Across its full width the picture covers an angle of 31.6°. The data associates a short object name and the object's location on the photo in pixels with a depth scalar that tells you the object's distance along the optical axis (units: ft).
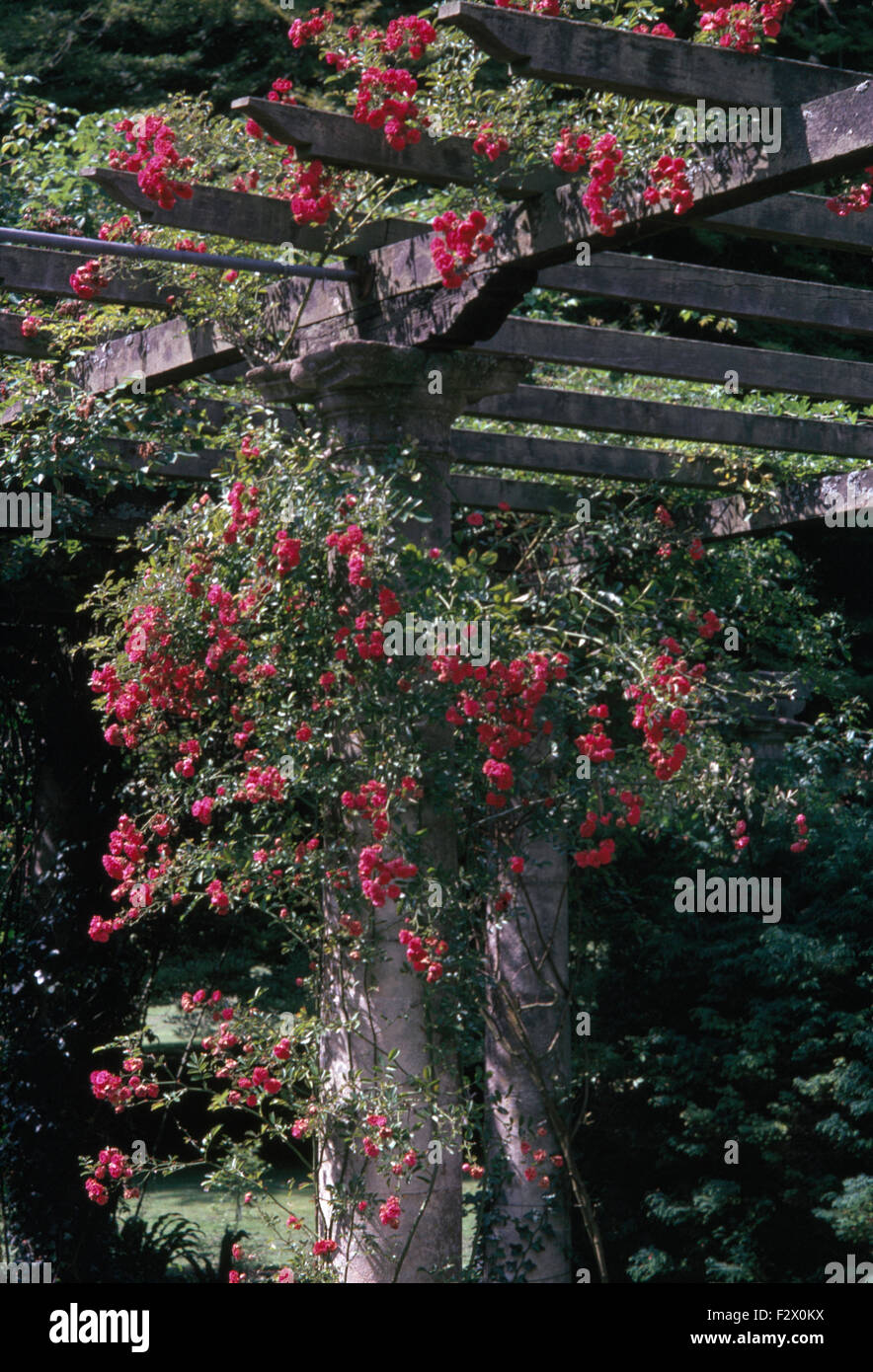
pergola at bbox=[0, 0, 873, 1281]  11.81
